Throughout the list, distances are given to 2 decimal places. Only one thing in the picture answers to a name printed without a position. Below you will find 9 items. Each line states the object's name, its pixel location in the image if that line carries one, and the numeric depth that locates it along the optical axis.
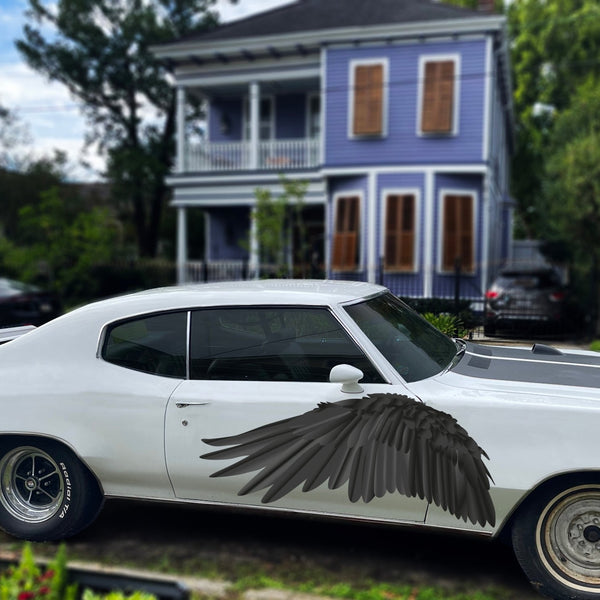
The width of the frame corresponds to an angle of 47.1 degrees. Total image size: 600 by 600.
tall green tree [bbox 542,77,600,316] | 14.32
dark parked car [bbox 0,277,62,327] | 13.07
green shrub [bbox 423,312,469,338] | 5.25
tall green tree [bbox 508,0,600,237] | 31.41
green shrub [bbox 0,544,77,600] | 2.67
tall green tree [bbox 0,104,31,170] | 34.19
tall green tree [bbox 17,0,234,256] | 26.41
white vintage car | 3.41
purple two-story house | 17.48
